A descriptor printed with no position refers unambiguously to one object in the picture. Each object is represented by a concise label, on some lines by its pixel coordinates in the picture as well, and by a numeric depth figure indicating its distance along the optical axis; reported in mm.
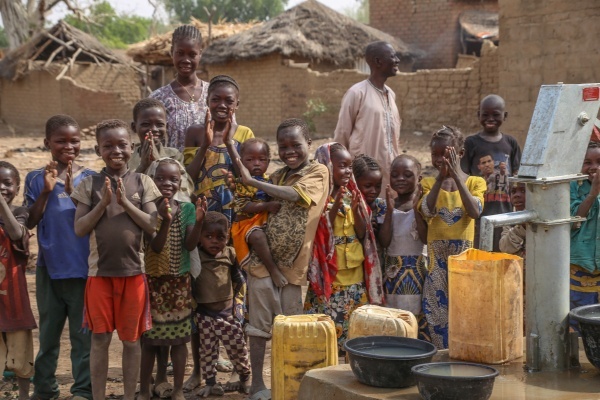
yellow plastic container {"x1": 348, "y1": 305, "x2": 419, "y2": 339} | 3162
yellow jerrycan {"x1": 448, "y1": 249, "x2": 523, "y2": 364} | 2936
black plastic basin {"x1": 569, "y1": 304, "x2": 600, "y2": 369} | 2697
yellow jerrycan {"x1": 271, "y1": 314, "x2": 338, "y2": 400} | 3301
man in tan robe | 5172
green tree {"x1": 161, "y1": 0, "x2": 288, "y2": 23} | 44281
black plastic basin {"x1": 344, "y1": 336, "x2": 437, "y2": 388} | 2695
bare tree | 25558
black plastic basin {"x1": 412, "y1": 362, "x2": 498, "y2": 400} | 2463
